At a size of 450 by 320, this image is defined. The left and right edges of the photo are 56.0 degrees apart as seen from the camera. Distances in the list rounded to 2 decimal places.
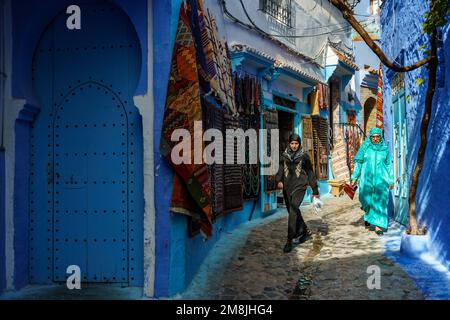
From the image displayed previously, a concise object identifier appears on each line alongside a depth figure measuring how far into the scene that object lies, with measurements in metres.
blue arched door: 3.99
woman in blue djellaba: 6.77
